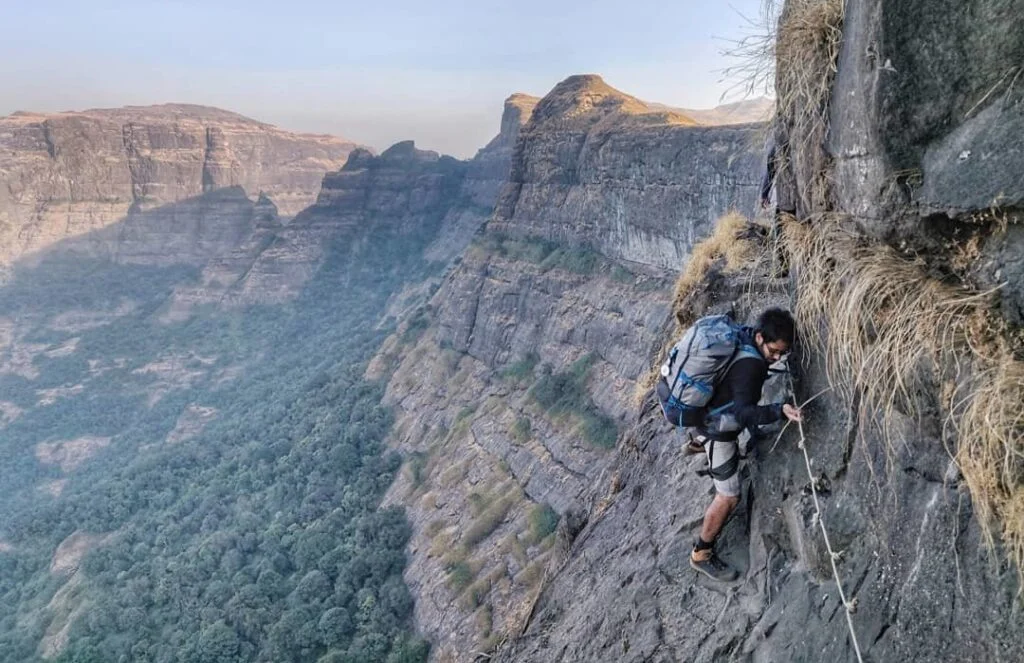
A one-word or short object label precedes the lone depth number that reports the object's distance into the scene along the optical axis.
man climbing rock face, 4.62
